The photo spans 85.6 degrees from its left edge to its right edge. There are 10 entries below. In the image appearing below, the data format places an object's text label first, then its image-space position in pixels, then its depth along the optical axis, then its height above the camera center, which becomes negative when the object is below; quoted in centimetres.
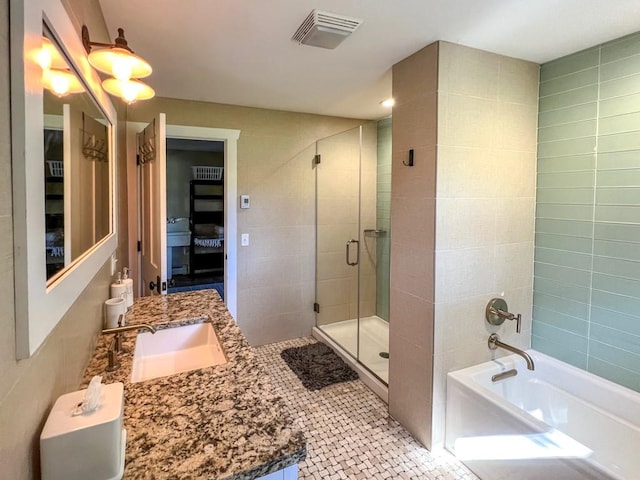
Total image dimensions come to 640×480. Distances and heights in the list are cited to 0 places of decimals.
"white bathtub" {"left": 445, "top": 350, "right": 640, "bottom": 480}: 151 -102
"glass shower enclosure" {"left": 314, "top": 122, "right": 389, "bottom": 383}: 346 -20
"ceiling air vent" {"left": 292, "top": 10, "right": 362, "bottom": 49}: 164 +97
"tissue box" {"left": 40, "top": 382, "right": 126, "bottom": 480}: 65 -44
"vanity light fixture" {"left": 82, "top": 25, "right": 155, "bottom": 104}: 116 +55
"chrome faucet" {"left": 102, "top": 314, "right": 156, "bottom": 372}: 126 -47
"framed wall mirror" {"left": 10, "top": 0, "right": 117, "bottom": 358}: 57 +11
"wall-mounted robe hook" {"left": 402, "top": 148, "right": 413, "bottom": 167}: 206 +38
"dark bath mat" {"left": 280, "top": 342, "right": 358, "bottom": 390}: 278 -125
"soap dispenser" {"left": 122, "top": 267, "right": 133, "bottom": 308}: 179 -37
